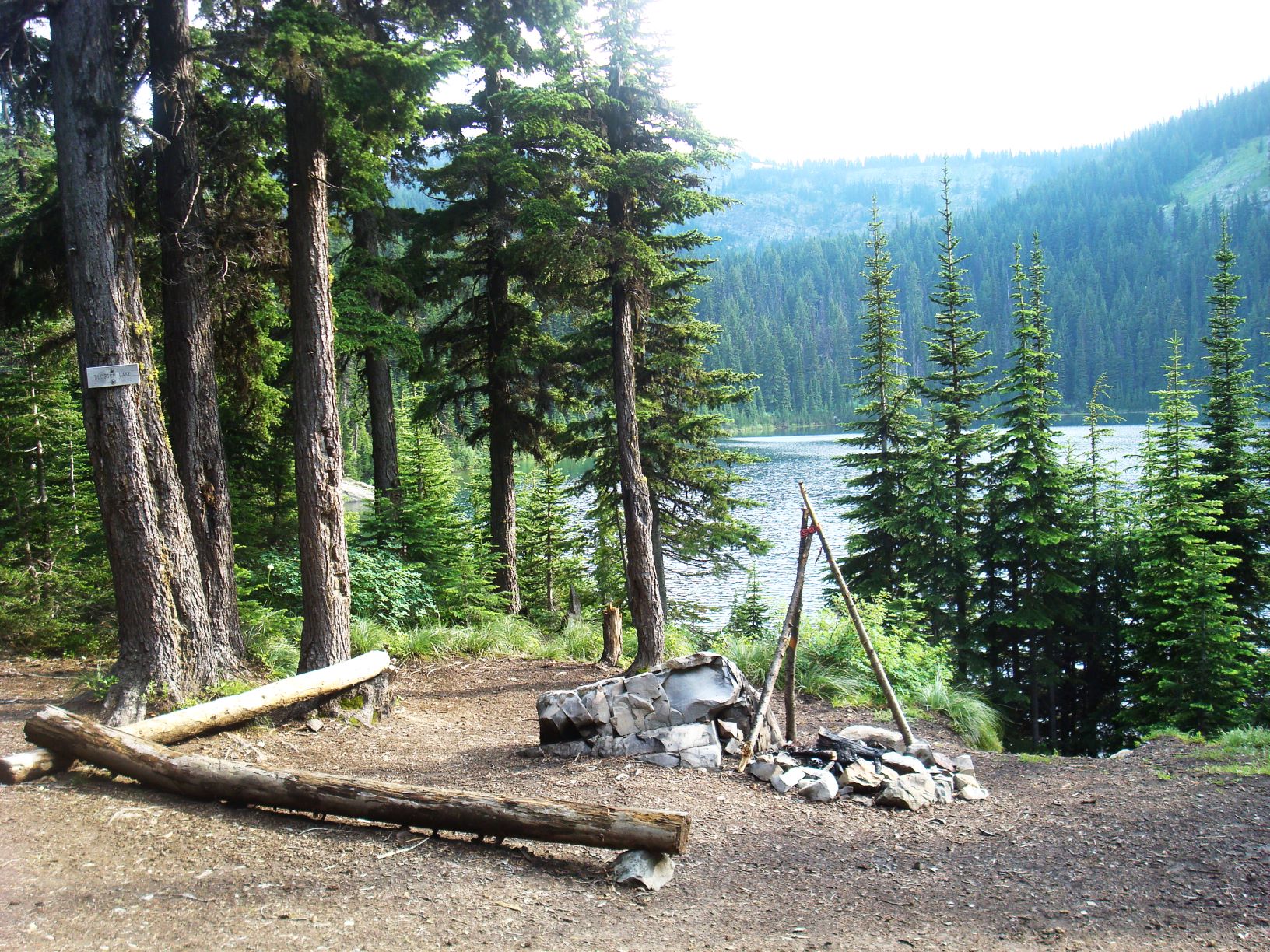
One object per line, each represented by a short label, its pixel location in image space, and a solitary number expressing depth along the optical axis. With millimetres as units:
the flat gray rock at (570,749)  6750
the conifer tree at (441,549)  13227
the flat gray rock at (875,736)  7191
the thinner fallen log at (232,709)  5164
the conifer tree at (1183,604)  15812
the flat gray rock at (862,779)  6207
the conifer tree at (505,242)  10727
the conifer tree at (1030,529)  19750
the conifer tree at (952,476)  20250
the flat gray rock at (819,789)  6062
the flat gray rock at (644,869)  4320
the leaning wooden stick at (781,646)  6641
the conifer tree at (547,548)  22703
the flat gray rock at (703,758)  6484
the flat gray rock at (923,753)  6914
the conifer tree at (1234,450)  18641
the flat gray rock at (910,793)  6008
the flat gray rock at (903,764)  6531
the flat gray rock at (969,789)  6414
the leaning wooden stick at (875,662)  7160
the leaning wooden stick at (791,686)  7473
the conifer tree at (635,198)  10539
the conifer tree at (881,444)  21234
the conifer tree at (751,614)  20328
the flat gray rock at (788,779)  6164
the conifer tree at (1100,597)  20672
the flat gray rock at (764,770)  6383
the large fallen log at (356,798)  4375
